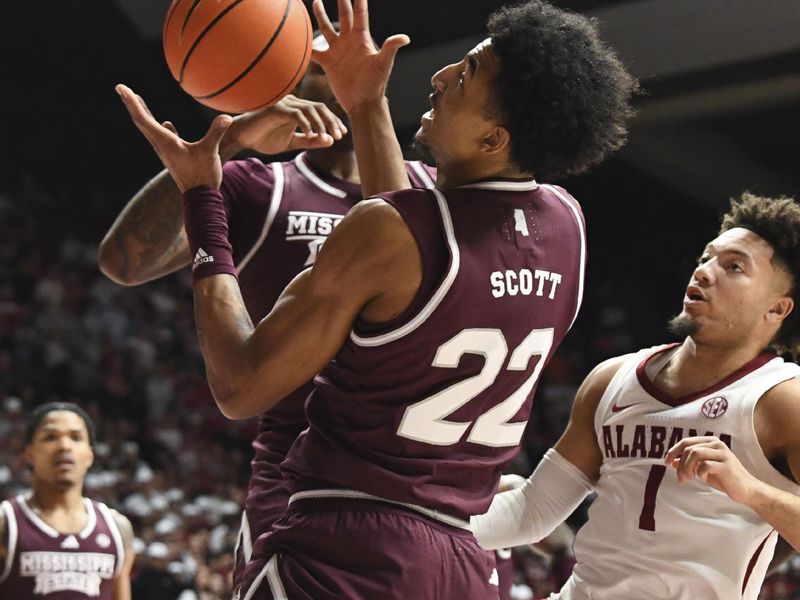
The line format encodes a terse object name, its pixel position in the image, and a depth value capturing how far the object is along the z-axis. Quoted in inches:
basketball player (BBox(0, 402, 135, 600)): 218.4
